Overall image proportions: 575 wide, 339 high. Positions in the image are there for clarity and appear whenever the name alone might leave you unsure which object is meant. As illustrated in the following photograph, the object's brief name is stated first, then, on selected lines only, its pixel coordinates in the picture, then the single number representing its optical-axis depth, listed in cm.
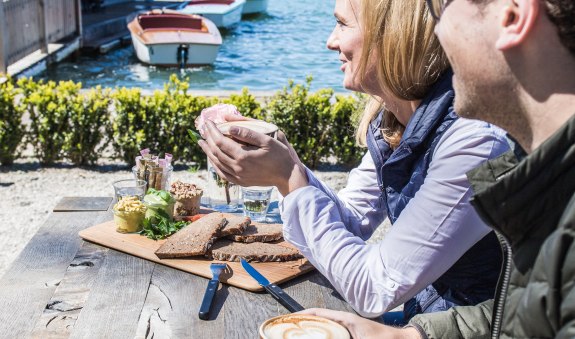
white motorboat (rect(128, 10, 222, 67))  1834
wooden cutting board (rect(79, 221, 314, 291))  257
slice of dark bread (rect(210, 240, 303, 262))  272
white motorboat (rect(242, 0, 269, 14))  3183
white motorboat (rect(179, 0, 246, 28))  2525
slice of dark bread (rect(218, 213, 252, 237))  287
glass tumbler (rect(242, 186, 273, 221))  328
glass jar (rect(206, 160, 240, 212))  348
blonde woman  223
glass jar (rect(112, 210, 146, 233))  293
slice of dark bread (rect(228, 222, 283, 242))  288
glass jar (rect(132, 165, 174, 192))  330
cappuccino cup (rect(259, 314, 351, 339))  187
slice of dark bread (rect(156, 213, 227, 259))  271
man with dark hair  132
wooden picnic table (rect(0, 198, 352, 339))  224
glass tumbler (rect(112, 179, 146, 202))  319
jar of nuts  321
